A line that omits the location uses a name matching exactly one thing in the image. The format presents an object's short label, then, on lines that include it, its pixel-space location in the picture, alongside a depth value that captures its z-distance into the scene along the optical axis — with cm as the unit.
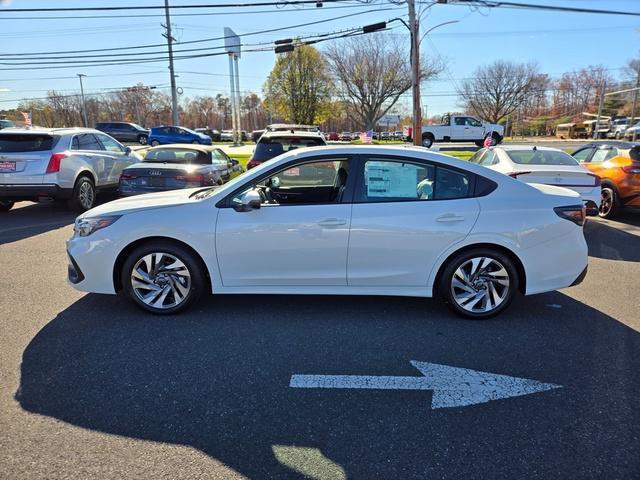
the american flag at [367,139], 2236
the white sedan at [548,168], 762
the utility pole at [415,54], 1728
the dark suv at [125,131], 3498
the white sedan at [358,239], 396
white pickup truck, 3047
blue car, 3124
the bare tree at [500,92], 6366
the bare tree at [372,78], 4494
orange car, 847
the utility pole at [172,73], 3120
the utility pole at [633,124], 3672
